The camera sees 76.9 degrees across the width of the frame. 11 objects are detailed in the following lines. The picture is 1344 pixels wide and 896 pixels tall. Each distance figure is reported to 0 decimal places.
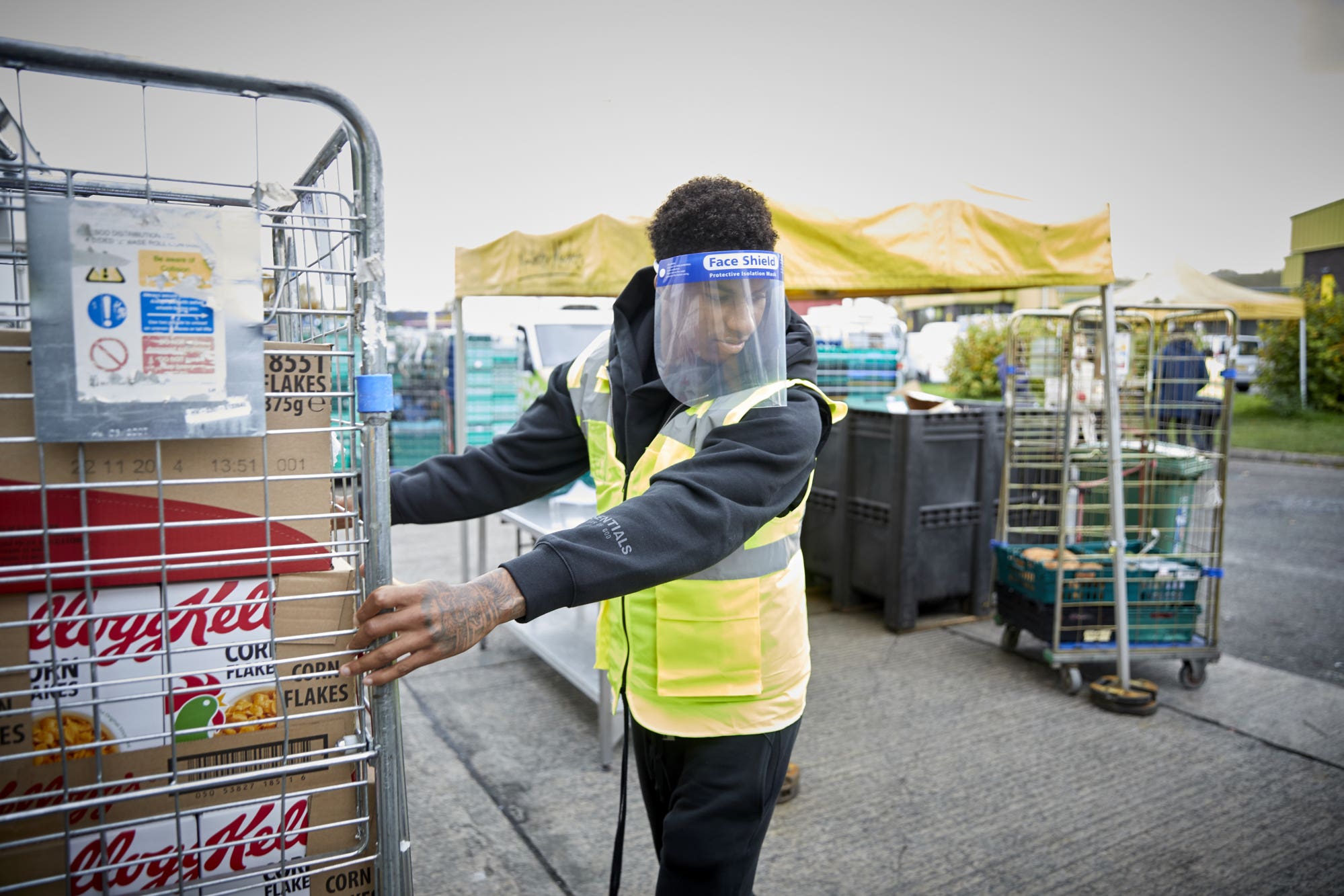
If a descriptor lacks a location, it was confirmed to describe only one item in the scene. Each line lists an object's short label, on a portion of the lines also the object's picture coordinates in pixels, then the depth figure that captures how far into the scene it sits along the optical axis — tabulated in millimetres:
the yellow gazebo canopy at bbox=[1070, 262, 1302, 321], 13984
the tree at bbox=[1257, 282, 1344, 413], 14938
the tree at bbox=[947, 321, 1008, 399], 17531
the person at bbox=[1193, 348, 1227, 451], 4613
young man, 1593
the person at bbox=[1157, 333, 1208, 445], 4391
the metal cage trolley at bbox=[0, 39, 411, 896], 1133
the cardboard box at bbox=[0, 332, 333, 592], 1173
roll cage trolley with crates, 4461
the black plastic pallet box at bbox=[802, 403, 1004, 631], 5234
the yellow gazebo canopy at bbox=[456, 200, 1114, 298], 3938
